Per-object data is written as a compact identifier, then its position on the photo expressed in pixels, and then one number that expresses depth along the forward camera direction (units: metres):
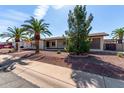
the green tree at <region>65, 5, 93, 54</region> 7.27
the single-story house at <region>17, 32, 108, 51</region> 11.76
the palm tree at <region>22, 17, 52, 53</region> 9.79
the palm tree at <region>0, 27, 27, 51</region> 14.16
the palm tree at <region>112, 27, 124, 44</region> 16.23
